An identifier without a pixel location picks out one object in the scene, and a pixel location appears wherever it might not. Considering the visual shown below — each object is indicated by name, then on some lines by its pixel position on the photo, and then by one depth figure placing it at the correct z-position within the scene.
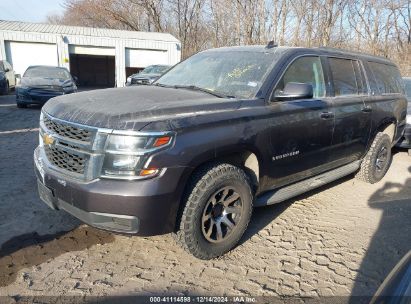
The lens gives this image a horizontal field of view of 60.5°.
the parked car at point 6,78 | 16.33
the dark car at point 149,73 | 16.19
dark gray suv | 2.63
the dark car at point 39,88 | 11.41
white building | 22.45
